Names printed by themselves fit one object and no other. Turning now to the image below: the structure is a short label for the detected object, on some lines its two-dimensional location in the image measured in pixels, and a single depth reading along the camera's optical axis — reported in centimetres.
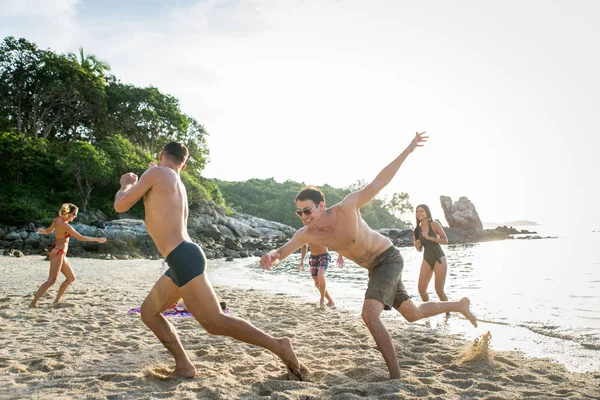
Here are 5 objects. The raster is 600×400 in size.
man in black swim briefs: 362
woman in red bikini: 784
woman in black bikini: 763
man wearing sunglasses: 401
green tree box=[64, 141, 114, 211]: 3234
